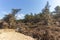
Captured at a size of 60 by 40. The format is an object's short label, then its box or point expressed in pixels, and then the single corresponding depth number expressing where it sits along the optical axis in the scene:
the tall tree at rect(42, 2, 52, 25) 6.87
